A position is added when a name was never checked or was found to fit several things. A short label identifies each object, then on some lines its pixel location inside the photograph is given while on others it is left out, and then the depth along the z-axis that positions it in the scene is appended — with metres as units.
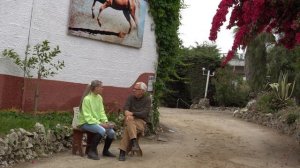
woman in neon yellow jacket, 9.29
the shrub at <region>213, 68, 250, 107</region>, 27.09
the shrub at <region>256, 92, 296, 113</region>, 19.42
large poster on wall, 12.17
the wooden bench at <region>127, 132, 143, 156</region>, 9.82
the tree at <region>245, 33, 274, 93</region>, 24.80
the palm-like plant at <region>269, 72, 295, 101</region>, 19.52
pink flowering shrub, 9.45
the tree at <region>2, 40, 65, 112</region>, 10.64
